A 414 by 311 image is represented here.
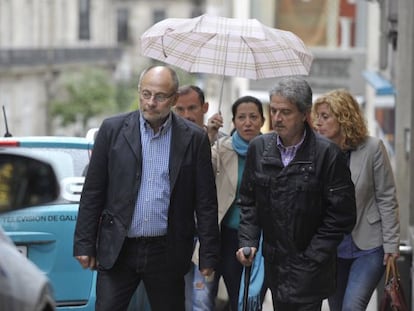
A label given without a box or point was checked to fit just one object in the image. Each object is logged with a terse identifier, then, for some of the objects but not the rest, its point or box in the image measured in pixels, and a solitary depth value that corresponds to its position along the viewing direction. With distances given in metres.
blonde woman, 15.21
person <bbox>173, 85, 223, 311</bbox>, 15.96
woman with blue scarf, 15.61
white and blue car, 15.88
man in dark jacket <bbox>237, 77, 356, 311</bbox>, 13.21
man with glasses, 13.38
